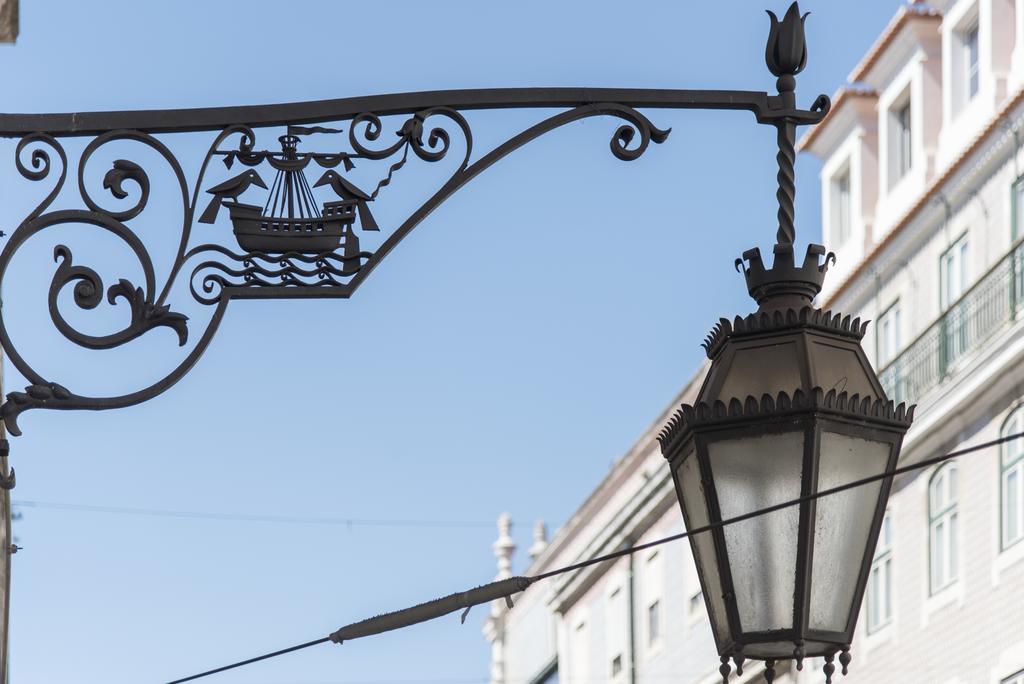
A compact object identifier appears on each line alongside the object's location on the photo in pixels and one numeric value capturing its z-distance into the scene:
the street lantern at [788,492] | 8.61
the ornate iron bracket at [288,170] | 8.84
